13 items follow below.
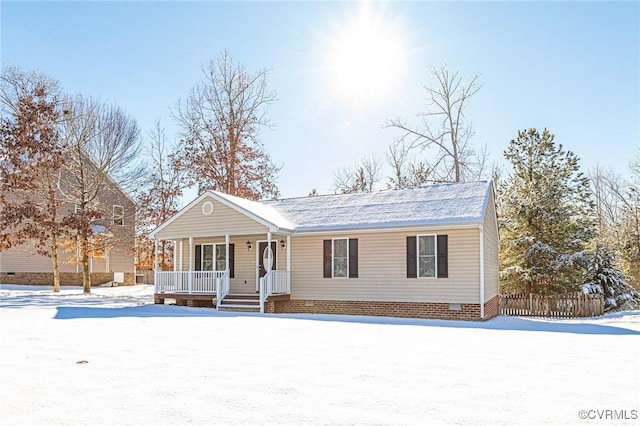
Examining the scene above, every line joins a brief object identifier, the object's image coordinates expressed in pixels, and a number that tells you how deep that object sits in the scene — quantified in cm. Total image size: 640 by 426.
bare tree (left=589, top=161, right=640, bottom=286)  2395
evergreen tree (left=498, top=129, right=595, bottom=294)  1967
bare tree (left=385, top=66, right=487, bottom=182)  2878
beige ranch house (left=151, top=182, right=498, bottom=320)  1445
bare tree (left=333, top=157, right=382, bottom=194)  3528
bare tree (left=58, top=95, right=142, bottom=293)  2328
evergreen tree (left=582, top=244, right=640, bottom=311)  1912
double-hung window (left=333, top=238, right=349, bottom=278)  1598
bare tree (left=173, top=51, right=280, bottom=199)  2970
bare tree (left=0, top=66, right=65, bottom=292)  2223
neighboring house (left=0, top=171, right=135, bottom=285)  2803
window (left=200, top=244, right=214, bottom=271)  1850
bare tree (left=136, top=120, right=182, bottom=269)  3044
